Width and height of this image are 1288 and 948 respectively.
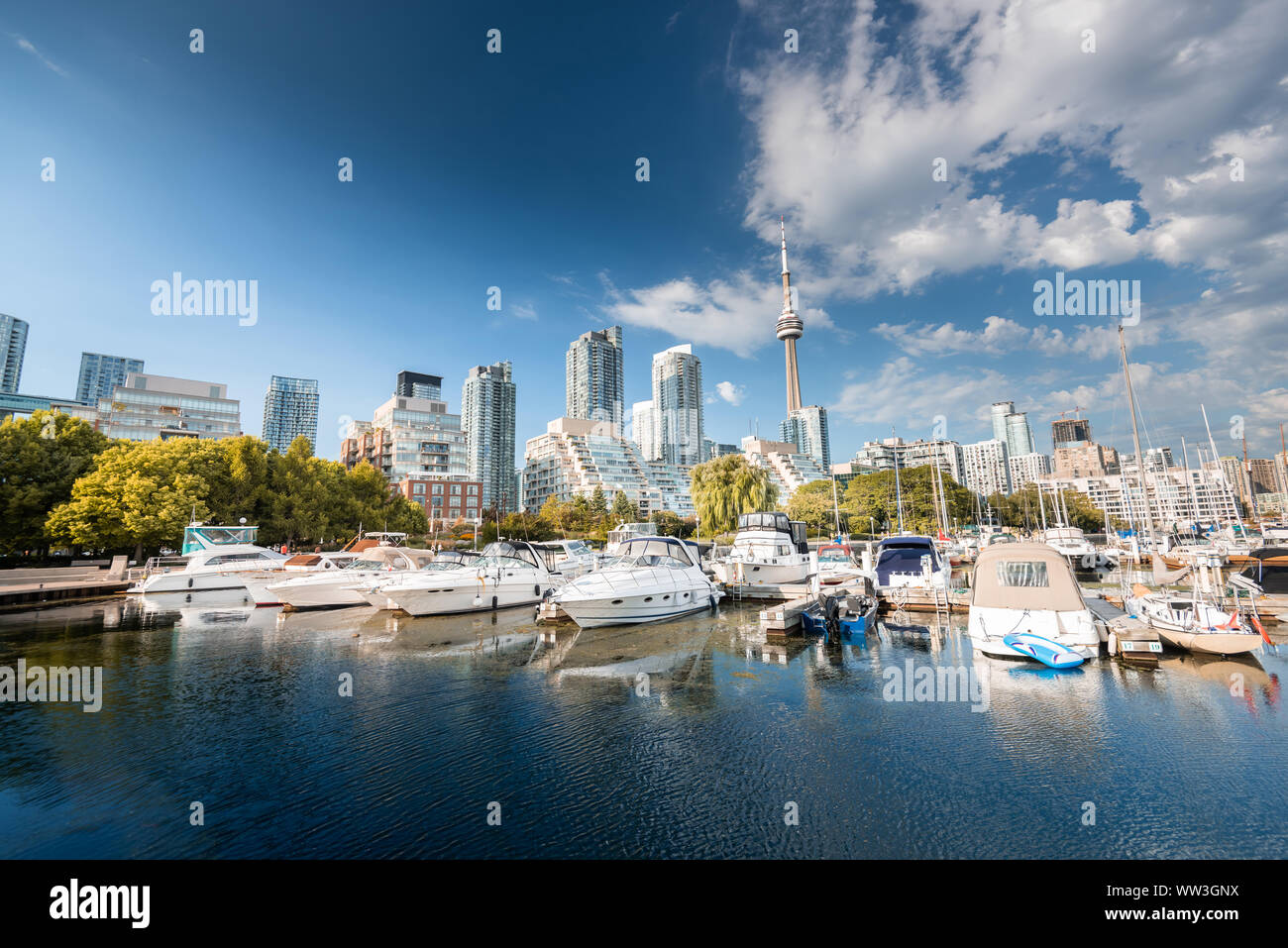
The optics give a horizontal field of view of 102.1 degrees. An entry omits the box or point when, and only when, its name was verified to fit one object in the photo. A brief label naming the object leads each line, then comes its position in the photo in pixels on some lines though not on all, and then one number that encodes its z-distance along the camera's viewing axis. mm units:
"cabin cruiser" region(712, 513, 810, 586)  28534
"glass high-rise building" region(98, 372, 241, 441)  94688
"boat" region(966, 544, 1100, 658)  13555
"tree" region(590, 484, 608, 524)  90750
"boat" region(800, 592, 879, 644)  18703
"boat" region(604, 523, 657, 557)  51744
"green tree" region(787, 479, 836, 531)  83331
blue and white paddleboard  13172
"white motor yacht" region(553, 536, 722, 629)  19109
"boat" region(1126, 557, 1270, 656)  13172
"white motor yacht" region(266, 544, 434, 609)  24109
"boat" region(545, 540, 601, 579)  30750
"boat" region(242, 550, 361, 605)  26359
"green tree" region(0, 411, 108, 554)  34250
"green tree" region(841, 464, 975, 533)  79625
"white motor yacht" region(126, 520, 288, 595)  29734
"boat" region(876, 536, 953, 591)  23750
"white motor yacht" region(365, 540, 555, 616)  21578
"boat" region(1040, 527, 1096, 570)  41031
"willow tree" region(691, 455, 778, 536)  51188
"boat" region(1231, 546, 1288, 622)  21859
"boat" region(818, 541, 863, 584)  29703
